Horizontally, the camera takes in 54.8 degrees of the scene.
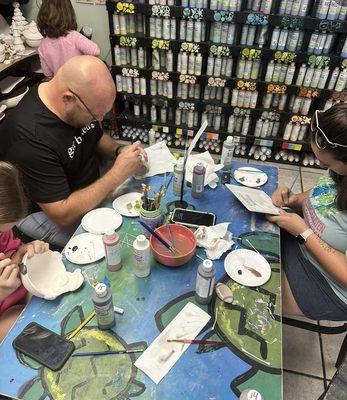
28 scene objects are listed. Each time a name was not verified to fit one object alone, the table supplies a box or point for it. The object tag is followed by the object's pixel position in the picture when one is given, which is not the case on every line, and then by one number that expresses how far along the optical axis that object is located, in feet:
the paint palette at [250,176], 6.33
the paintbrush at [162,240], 4.49
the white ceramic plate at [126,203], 5.36
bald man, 5.14
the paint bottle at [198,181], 5.57
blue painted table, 3.37
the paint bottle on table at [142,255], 4.10
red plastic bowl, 4.45
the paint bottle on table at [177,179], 5.65
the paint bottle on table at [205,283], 3.81
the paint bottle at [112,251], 4.16
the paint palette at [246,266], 4.46
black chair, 5.38
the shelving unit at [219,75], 9.42
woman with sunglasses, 4.71
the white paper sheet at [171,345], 3.52
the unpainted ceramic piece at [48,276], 4.01
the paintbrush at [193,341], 3.76
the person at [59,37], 9.55
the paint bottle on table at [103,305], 3.55
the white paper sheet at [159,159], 6.44
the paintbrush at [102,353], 3.62
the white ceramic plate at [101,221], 5.08
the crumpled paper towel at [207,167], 6.17
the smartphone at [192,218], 5.23
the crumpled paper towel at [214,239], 4.76
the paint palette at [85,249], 4.59
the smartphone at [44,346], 3.54
